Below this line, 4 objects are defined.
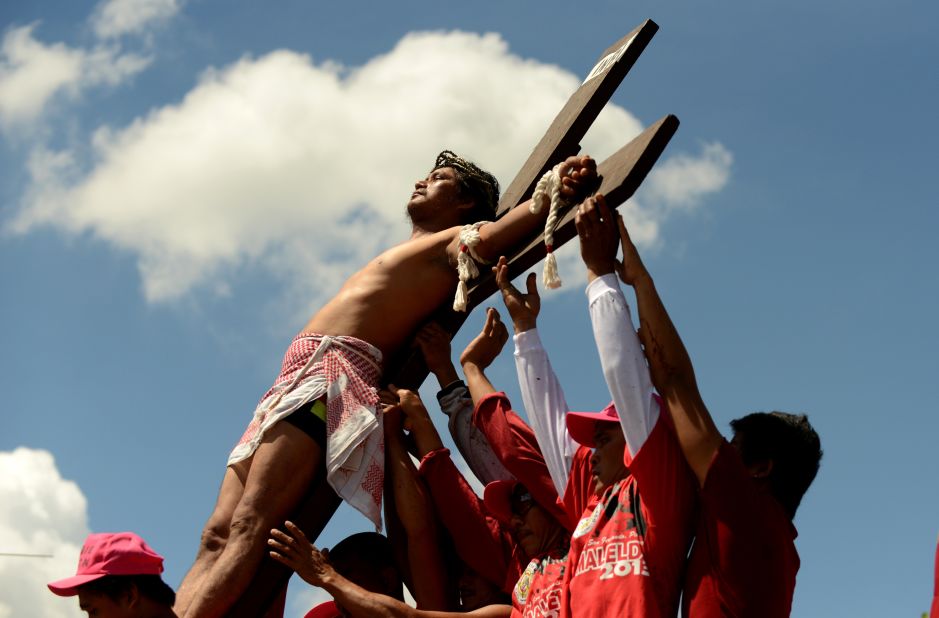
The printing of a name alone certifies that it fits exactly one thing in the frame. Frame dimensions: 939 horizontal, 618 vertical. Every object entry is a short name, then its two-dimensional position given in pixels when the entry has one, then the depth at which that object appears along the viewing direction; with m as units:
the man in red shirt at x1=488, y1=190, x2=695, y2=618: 3.47
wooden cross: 4.02
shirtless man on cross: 4.56
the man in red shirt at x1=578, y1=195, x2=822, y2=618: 3.33
